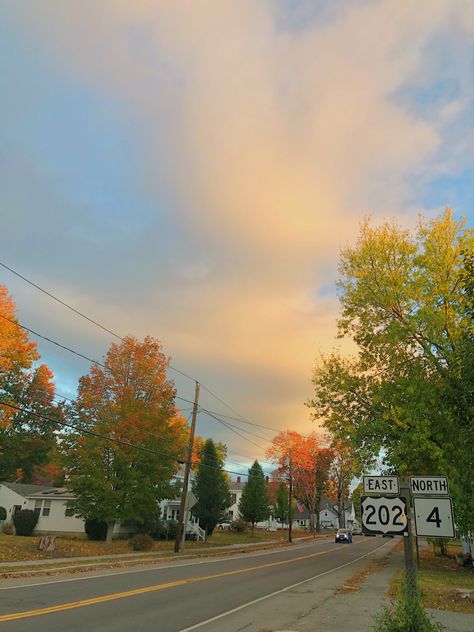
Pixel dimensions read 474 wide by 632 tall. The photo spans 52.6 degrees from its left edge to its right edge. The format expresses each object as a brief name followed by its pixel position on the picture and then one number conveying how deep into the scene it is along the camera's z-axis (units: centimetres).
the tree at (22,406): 2983
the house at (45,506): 3753
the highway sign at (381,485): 683
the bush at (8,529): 3593
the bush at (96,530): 3353
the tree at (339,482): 7025
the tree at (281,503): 8800
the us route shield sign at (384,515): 636
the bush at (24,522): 3462
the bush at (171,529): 3961
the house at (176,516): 4277
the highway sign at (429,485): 688
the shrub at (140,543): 2833
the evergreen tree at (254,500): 5694
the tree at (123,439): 2664
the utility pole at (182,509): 2828
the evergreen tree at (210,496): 4512
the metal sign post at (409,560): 624
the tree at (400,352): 2019
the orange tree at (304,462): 6300
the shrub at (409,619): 627
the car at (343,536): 5456
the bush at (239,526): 5893
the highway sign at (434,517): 623
